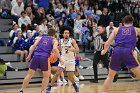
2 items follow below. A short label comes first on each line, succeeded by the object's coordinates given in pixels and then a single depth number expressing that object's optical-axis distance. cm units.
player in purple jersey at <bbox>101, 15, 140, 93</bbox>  813
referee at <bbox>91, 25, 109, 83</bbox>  1295
